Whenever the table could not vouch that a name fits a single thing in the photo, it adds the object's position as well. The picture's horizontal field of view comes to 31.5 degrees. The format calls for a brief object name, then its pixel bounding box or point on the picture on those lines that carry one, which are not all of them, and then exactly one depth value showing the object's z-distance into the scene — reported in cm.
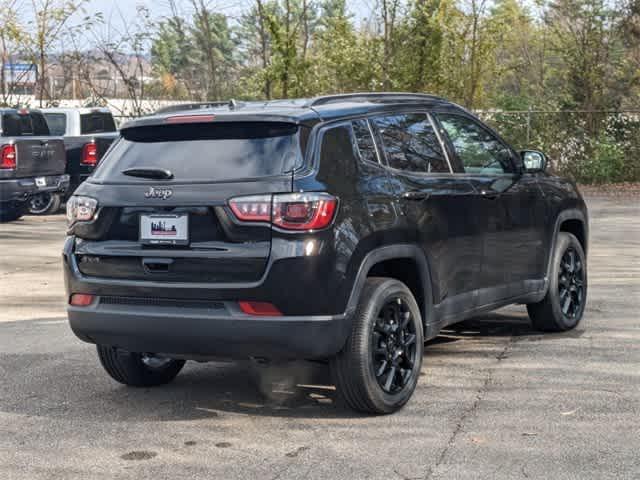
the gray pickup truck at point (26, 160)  1828
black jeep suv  569
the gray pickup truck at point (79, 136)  2072
